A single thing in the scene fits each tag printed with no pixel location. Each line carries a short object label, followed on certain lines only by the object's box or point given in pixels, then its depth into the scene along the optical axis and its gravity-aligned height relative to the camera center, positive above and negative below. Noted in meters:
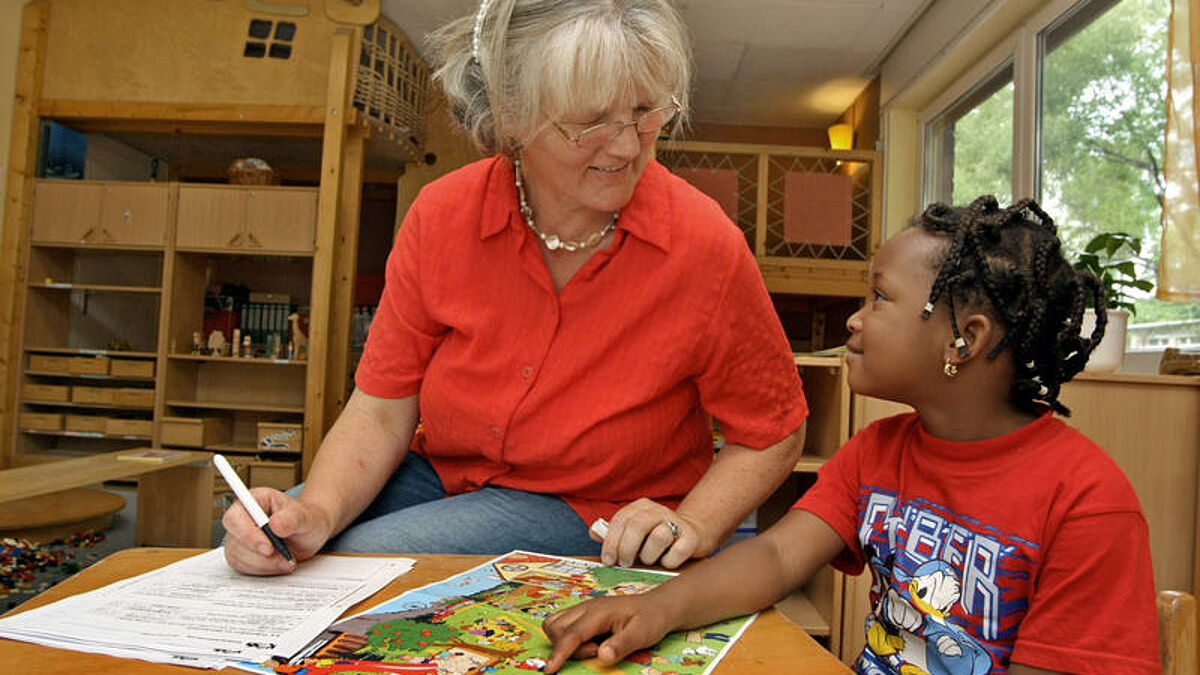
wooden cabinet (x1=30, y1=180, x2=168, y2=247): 4.33 +0.72
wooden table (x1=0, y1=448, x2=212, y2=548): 3.13 -0.52
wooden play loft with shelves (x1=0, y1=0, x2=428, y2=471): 4.09 +1.34
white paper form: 0.64 -0.21
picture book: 0.61 -0.20
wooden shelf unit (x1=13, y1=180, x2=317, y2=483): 4.25 +0.16
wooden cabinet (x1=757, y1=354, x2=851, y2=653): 2.26 -0.21
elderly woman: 1.07 +0.07
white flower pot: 1.92 +0.12
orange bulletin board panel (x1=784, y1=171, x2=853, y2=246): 4.32 +0.93
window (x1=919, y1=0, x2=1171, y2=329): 2.33 +0.93
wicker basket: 4.39 +0.97
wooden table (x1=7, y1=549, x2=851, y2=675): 0.61 -0.21
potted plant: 1.92 +0.27
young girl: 0.75 -0.10
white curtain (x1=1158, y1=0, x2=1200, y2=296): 1.81 +0.52
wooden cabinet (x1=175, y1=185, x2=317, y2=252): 4.20 +0.73
